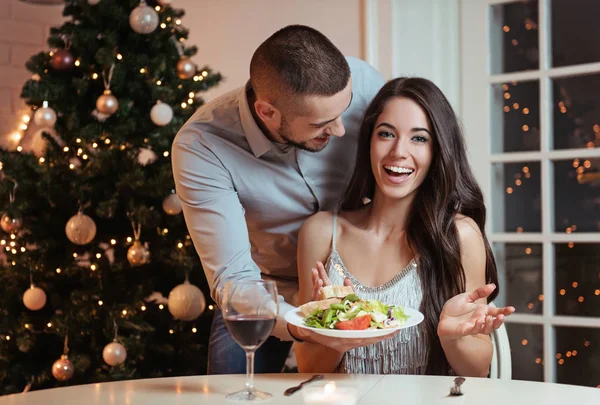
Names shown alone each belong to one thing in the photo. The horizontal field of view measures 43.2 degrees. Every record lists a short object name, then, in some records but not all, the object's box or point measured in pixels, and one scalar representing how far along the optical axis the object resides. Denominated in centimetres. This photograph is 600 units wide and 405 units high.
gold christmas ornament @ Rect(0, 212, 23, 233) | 311
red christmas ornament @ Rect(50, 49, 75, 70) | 311
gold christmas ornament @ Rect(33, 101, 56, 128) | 308
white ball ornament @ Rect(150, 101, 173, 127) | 308
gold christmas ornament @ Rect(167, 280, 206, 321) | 305
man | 203
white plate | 141
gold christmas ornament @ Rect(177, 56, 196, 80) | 319
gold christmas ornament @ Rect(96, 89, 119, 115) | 304
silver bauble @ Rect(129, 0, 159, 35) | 307
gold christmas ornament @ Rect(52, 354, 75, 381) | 307
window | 330
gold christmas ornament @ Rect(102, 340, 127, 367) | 300
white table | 130
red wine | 128
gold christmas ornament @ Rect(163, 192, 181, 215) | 309
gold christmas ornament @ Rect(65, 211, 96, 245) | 305
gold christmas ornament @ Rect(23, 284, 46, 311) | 313
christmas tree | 309
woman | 202
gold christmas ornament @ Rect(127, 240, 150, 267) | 307
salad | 145
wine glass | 128
